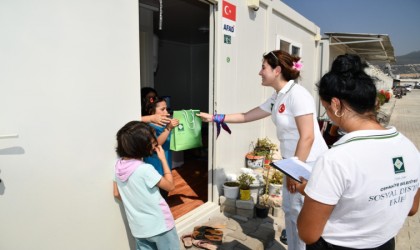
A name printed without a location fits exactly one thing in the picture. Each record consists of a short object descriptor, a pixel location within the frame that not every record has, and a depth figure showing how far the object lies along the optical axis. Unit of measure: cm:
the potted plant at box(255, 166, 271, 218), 392
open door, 496
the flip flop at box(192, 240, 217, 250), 311
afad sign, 398
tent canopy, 1135
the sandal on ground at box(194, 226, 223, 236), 331
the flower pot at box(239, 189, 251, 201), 401
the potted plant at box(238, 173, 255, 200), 401
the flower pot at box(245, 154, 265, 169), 495
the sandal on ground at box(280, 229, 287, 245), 353
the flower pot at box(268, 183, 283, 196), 432
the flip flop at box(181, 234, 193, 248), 315
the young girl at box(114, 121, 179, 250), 213
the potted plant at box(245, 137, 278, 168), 496
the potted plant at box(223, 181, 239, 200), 405
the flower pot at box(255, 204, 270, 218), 392
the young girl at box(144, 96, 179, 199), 296
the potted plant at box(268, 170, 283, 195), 433
